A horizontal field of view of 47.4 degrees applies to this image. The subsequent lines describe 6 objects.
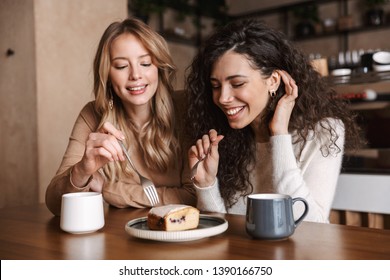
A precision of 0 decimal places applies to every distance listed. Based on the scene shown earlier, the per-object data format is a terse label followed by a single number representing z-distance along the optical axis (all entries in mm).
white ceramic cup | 967
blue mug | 851
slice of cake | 897
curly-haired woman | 1300
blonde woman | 1424
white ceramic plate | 840
